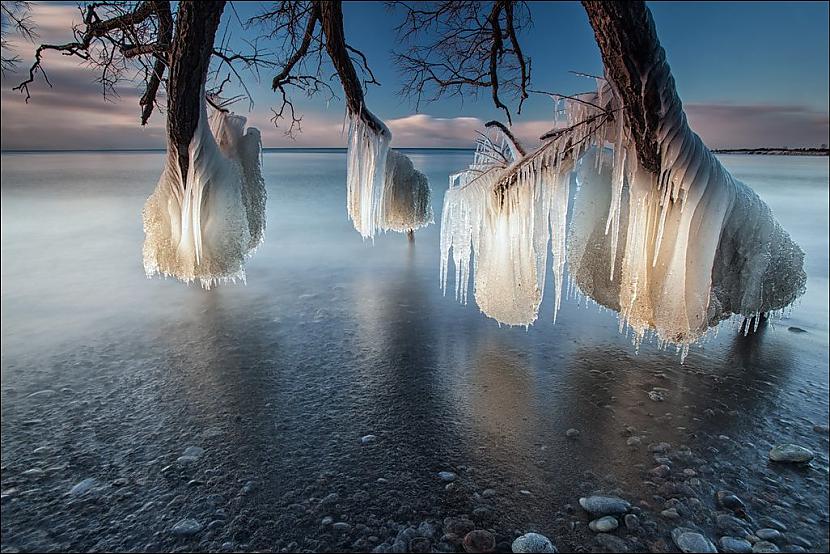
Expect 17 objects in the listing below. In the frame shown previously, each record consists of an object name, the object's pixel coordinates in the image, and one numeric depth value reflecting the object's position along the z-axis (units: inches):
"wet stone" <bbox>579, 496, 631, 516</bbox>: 85.5
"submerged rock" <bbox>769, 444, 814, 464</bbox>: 100.2
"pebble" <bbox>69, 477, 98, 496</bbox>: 90.8
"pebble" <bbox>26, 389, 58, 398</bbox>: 124.8
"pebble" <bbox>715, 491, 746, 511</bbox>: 87.4
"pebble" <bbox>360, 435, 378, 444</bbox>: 106.5
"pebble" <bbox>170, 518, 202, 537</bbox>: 81.4
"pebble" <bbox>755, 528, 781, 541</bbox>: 80.8
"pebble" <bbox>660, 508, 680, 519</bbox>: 84.6
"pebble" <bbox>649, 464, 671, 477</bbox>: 95.4
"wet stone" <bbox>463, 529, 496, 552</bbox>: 78.7
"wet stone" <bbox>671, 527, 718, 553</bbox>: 77.9
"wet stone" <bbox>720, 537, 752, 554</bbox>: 78.3
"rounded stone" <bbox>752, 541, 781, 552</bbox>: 78.4
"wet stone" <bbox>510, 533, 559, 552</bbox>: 77.9
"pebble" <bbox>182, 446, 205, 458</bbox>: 102.0
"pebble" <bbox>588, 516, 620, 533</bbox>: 81.6
